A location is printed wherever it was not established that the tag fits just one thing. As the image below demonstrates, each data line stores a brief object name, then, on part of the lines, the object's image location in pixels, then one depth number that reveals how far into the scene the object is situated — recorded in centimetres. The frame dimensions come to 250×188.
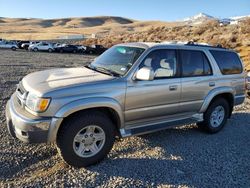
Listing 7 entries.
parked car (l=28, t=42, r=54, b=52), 2701
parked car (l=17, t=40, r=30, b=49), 2889
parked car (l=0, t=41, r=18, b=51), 2719
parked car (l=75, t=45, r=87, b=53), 2798
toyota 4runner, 279
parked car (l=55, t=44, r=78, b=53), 2734
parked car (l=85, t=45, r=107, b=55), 2812
